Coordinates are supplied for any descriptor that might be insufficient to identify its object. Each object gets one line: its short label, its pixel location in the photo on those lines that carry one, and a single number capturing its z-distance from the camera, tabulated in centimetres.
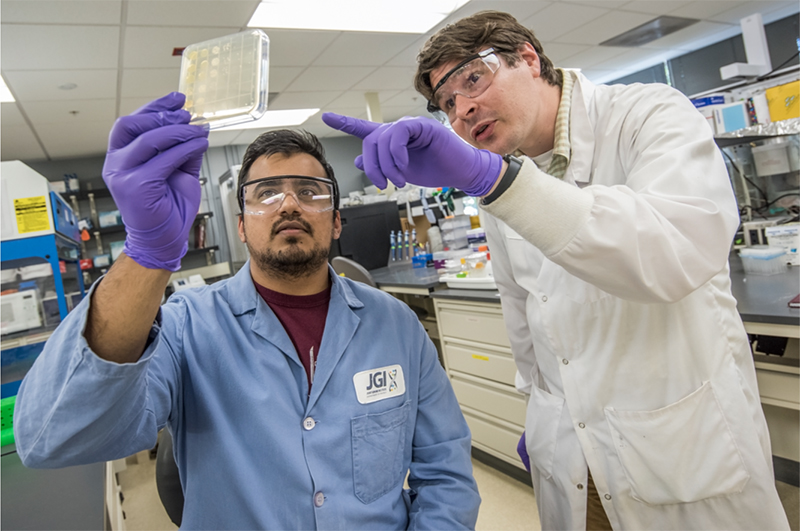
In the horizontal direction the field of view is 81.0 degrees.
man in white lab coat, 79
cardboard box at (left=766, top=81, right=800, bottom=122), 267
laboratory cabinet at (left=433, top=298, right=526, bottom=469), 226
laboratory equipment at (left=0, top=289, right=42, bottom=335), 250
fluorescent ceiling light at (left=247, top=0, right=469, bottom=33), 344
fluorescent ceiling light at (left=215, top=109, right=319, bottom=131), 601
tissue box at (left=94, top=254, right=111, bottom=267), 592
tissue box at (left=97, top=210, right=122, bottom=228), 607
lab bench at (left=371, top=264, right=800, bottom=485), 146
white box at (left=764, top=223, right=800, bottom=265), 189
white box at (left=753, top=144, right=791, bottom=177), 271
